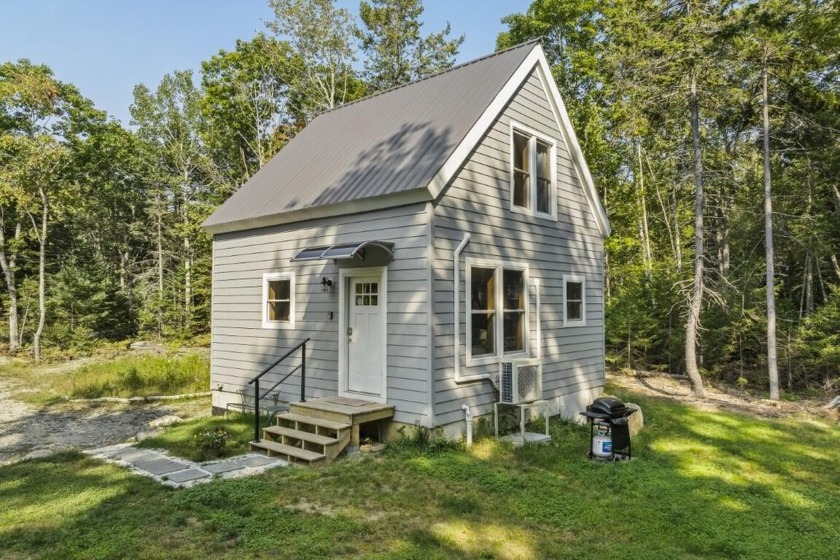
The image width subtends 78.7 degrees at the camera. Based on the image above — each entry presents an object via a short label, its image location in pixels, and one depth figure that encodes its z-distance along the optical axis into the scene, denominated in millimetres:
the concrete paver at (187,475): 5680
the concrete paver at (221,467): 6039
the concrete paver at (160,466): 6043
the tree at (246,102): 22812
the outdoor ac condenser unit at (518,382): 7446
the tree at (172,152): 26312
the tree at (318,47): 19156
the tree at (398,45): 22328
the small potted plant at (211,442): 6598
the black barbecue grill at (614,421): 6473
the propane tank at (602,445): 6531
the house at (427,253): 6977
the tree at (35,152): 17609
